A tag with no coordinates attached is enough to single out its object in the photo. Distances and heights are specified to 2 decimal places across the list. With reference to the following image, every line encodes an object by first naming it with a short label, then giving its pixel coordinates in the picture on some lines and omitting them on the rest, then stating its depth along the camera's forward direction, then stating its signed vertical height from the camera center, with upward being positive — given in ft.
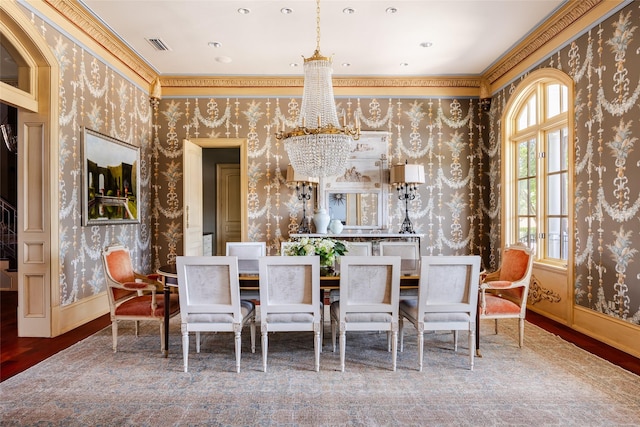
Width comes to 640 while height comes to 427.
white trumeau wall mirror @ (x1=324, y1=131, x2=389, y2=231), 19.40 +1.23
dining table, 9.71 -1.72
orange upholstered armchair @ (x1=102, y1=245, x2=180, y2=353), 10.64 -2.41
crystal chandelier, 10.85 +2.18
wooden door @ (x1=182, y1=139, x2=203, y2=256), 17.81 +0.67
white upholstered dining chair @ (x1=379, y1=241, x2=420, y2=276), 13.24 -1.43
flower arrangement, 10.74 -1.04
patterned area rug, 7.29 -3.81
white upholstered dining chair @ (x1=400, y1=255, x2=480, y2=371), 9.31 -2.02
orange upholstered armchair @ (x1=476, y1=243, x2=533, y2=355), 10.78 -2.25
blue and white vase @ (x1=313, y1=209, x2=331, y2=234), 18.53 -0.42
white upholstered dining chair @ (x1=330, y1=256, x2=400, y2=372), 9.14 -1.98
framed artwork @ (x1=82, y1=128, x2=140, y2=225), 13.66 +1.29
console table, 18.11 -1.17
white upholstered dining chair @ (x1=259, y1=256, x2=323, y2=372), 9.16 -1.98
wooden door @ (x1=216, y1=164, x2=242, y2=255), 27.14 +0.53
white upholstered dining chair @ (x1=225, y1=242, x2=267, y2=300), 12.70 -1.34
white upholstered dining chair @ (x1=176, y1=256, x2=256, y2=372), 9.17 -1.98
